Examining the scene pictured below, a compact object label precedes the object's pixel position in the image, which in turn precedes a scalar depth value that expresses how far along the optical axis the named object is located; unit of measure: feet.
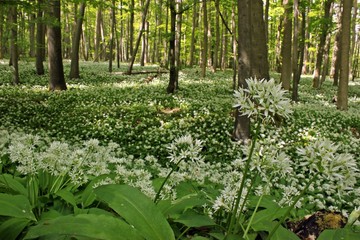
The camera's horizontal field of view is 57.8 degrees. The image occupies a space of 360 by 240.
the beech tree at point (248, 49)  27.50
